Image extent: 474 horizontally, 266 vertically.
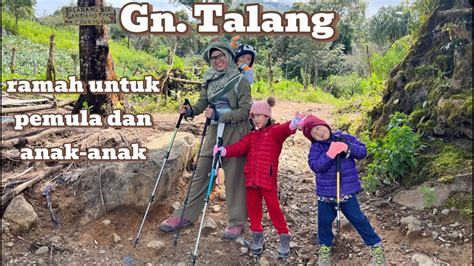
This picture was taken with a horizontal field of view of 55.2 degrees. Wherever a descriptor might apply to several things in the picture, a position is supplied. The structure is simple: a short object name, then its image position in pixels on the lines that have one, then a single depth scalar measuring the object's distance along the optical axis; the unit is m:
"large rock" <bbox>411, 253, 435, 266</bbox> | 4.29
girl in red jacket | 4.72
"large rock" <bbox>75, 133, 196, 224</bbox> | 5.56
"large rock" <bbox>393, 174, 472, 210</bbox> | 4.81
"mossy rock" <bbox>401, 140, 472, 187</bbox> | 5.00
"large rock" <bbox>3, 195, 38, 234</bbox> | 5.10
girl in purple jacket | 4.32
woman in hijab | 4.93
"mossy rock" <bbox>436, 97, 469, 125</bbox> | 5.21
